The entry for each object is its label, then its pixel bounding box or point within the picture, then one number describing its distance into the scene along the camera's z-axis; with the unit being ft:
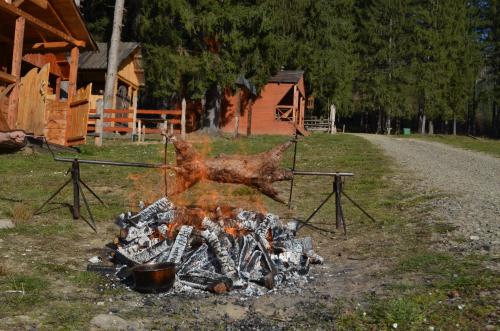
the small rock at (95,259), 18.51
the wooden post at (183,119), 65.21
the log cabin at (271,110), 108.47
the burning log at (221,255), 16.89
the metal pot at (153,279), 15.24
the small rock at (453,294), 14.26
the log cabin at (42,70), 43.80
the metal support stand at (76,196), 22.34
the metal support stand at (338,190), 22.34
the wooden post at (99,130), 57.93
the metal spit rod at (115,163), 20.74
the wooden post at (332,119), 135.02
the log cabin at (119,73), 86.22
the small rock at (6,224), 21.65
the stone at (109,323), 12.57
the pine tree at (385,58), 156.25
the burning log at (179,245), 17.61
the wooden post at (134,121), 65.52
